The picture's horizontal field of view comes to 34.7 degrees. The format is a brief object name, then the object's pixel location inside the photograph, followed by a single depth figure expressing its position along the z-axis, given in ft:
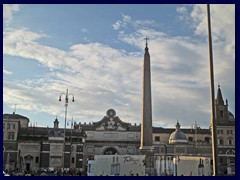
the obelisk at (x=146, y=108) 132.46
